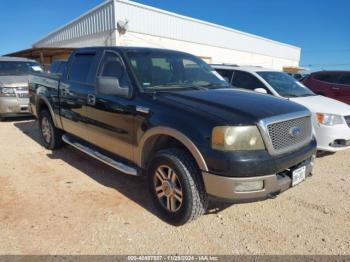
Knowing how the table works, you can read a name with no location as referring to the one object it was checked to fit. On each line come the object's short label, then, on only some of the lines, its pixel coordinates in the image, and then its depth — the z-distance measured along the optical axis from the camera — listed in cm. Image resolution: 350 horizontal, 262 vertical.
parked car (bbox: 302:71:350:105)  889
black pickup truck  281
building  1670
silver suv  888
